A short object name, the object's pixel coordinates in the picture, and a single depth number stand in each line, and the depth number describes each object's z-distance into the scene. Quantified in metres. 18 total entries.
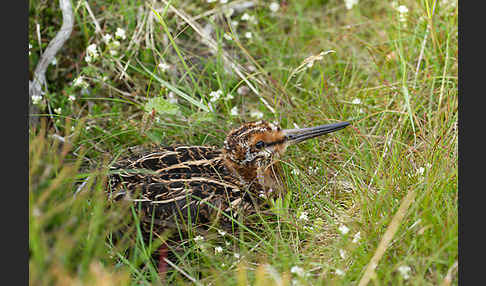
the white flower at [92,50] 4.55
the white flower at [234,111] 4.52
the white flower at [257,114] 4.63
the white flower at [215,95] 4.51
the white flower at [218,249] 3.45
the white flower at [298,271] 2.98
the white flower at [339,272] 2.90
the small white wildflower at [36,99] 4.47
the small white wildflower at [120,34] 4.61
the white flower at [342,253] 3.16
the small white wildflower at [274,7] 5.63
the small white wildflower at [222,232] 3.51
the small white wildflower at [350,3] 5.50
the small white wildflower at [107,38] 4.61
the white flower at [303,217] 3.65
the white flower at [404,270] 2.79
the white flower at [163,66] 4.54
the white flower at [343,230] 3.17
